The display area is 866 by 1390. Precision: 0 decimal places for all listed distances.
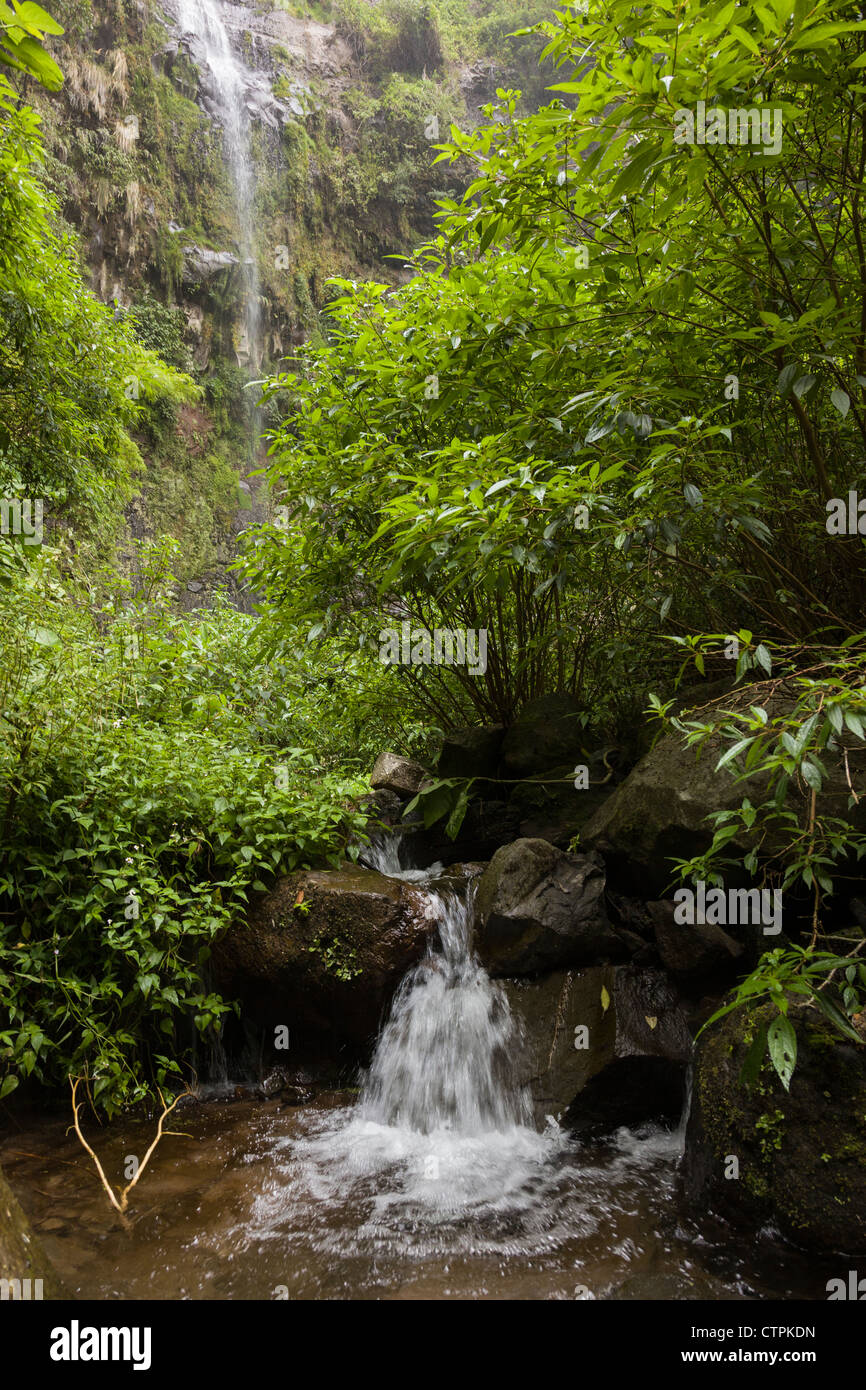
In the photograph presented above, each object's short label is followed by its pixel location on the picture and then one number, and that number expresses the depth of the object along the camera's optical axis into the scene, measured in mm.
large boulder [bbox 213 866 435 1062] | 4578
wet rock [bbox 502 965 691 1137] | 3922
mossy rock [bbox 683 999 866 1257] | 2922
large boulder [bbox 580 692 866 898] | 4020
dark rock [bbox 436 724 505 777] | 6309
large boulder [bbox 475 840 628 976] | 4465
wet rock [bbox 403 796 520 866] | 6113
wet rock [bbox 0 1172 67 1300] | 2141
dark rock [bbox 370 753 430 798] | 6773
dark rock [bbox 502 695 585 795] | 6020
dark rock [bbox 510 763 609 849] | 5762
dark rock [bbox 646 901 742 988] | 3980
